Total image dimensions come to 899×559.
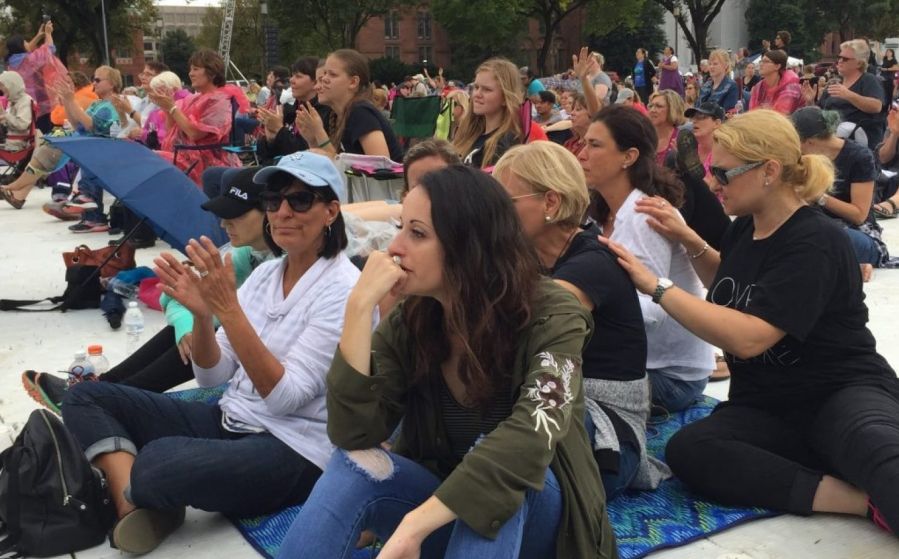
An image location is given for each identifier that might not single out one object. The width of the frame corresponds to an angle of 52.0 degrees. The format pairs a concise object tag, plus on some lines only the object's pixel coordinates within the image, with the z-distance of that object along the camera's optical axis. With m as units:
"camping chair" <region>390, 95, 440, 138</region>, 8.05
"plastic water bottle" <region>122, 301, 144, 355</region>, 5.87
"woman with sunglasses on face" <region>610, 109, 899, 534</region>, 3.00
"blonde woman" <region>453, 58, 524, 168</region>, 5.55
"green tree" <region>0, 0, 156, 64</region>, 43.28
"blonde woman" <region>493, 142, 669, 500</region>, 2.94
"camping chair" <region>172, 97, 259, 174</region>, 7.71
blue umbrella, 5.78
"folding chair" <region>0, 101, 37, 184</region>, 12.09
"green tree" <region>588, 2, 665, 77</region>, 58.12
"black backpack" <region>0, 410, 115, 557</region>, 3.05
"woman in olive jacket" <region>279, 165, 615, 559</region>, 2.16
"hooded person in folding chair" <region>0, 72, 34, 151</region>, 11.84
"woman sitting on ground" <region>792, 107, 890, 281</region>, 5.89
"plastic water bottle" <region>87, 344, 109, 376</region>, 4.89
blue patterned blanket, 3.10
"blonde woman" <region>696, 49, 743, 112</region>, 12.92
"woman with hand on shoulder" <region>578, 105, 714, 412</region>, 3.73
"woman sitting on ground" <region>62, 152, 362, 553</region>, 2.91
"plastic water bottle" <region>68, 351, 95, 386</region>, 4.51
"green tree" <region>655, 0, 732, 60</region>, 52.34
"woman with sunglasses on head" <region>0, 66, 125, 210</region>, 9.93
